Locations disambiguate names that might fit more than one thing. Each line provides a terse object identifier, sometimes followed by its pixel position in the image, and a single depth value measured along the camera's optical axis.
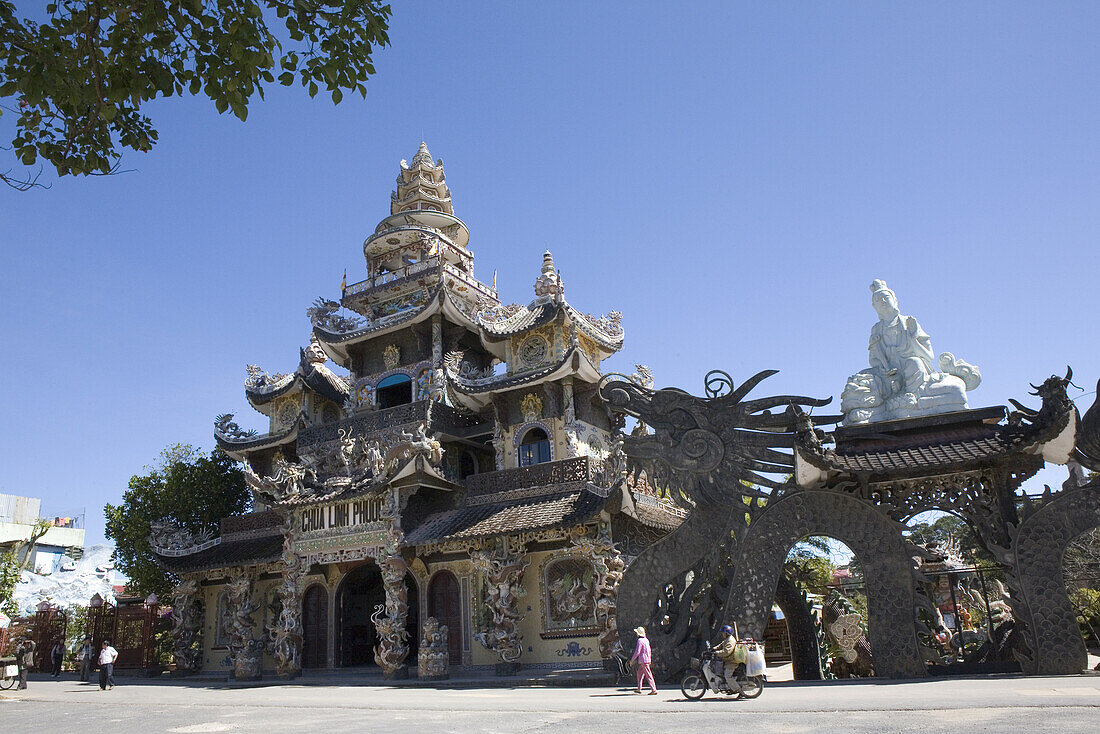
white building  50.34
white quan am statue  12.30
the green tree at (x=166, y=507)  26.34
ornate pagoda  17.17
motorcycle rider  9.65
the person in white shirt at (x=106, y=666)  17.61
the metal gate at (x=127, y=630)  25.06
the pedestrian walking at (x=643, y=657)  10.88
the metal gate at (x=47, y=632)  27.64
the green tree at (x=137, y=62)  5.24
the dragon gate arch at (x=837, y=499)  10.30
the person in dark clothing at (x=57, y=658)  25.98
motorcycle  9.55
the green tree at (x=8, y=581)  24.62
